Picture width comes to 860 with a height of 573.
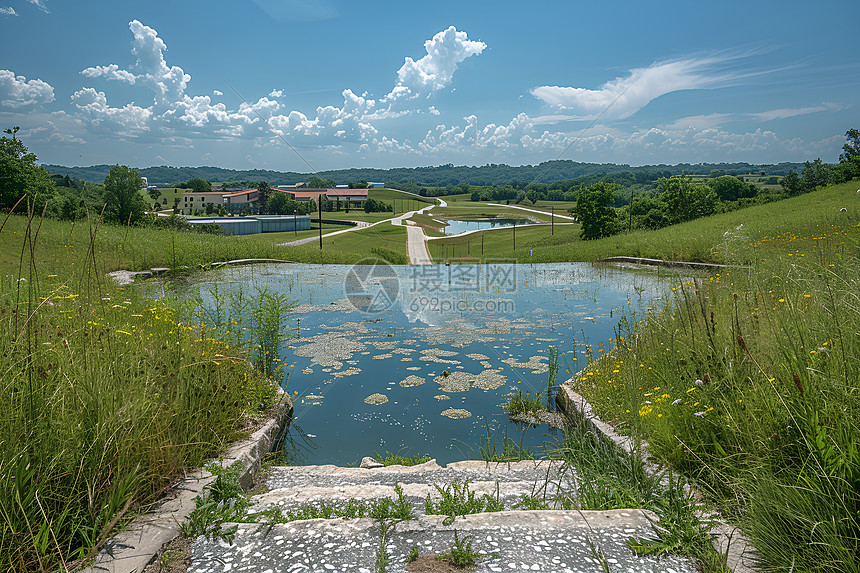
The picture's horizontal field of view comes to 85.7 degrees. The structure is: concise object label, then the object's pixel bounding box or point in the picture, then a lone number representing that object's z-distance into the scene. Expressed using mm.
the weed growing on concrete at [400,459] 3623
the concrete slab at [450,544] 1864
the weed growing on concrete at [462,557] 1871
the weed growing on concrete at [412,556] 1909
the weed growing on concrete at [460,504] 2307
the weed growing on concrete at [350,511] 2228
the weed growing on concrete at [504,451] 3535
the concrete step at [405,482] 2572
